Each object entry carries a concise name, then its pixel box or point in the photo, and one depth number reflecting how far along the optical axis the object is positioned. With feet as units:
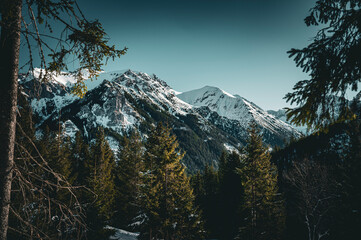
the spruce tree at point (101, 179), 66.80
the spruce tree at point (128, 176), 84.13
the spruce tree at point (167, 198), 50.32
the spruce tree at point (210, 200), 110.32
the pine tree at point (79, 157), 85.97
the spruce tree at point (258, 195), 58.90
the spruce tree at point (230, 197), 97.14
